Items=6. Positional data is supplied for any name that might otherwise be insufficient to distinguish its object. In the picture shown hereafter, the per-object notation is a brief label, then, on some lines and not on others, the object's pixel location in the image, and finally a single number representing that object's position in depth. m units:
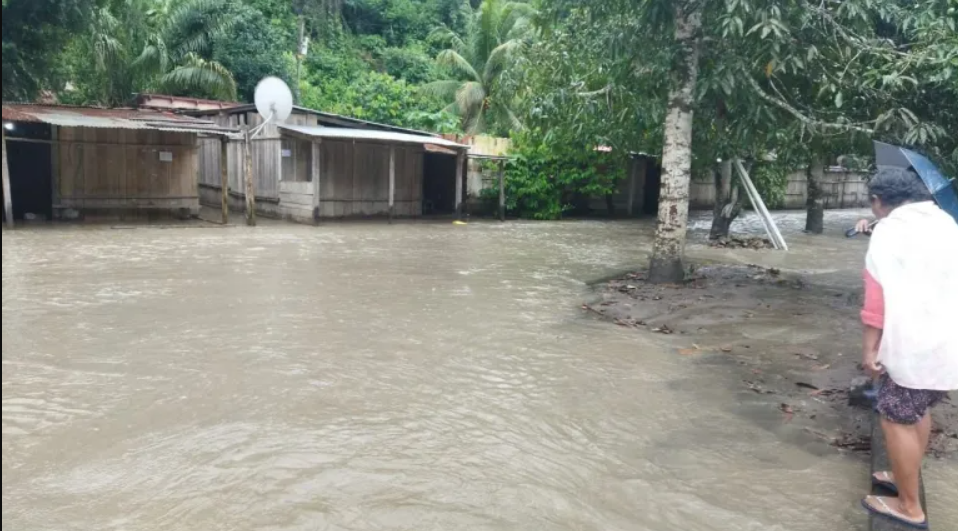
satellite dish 14.95
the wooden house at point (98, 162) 14.73
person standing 3.00
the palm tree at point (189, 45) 21.50
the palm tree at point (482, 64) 24.87
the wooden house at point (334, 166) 16.84
